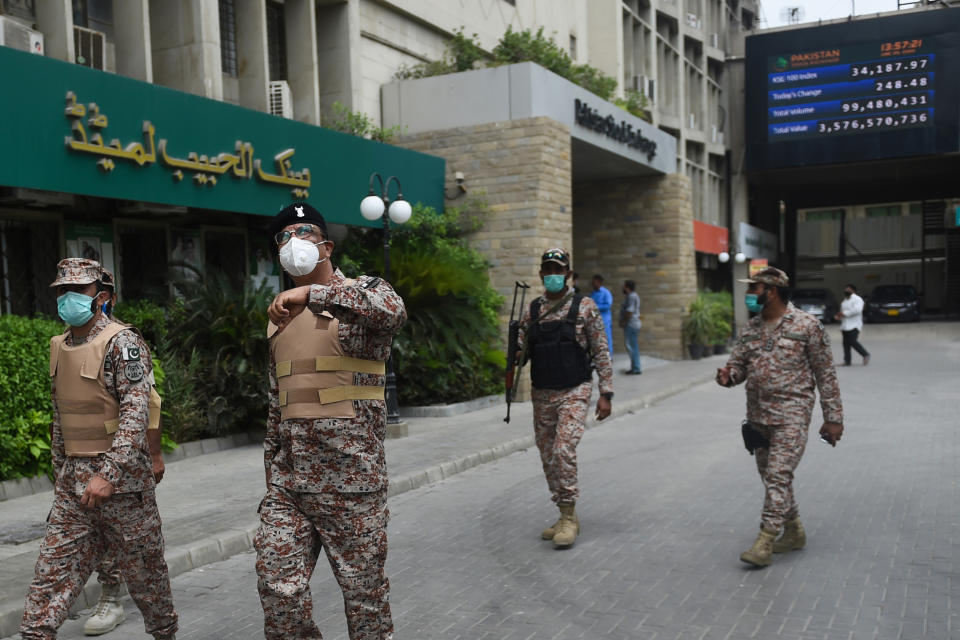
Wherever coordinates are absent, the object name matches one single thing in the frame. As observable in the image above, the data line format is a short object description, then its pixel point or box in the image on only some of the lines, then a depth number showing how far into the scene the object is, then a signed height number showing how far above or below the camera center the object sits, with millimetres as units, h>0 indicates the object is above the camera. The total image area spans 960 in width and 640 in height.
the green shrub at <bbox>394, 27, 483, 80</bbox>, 15789 +3955
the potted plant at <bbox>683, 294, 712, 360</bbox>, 22062 -1525
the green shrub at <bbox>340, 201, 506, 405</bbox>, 12602 -666
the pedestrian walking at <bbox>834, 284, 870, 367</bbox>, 18906 -1302
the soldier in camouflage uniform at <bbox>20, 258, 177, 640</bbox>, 3793 -715
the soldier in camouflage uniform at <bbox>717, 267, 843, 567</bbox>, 5402 -815
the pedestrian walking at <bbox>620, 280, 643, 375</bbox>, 18891 -1129
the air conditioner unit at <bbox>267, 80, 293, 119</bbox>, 12883 +2724
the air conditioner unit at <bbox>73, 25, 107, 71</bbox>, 9969 +2777
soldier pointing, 3219 -705
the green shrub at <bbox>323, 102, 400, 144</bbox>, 14156 +2549
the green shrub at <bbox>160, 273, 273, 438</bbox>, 9586 -835
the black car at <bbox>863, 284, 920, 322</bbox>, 36594 -1916
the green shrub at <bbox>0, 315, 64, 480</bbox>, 7398 -952
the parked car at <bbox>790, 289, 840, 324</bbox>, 37062 -1687
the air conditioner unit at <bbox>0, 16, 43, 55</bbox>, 8953 +2675
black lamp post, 10844 +812
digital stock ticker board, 30141 +6134
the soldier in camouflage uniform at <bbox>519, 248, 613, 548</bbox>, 6062 -733
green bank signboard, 8203 +1581
